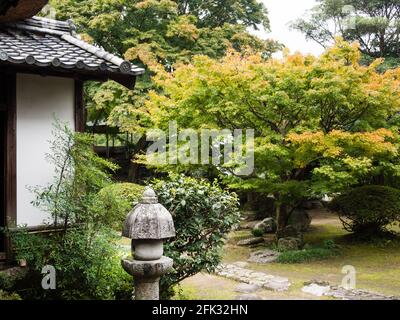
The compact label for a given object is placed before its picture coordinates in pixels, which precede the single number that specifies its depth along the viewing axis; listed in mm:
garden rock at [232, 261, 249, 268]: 13094
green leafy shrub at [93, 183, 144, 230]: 6562
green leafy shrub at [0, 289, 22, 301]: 6297
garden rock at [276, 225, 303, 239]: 15393
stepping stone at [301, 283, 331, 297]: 10092
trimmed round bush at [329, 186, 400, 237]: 15203
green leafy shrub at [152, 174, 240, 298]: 7758
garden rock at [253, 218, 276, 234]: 18094
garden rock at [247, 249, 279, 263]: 13727
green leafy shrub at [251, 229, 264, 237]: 17172
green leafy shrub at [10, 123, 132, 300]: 6402
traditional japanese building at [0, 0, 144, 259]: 6703
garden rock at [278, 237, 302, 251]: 14516
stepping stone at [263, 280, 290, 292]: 10488
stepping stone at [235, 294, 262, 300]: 9094
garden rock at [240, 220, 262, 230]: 19561
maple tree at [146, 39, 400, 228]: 12867
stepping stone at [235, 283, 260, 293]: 10426
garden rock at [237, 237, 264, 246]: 16109
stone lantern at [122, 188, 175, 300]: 5934
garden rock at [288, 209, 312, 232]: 18219
